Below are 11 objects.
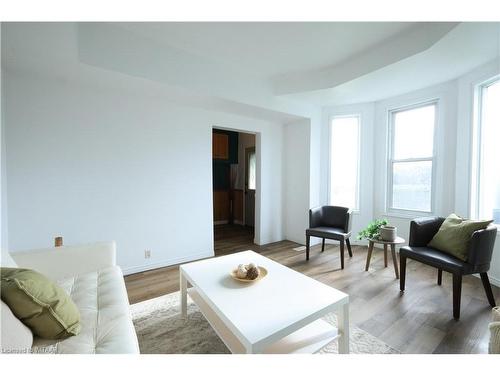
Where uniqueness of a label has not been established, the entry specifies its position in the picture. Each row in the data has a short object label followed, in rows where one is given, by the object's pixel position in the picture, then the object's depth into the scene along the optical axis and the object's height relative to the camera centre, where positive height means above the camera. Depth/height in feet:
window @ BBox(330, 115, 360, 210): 12.32 +0.99
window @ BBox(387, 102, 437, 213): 10.19 +0.97
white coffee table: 3.50 -2.36
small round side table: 7.99 -2.60
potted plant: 8.43 -2.07
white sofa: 3.25 -2.42
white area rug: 4.73 -3.69
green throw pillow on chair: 6.13 -1.70
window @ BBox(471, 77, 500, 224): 7.86 +0.89
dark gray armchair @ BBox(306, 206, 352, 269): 9.45 -2.23
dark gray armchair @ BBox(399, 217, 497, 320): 5.69 -2.27
